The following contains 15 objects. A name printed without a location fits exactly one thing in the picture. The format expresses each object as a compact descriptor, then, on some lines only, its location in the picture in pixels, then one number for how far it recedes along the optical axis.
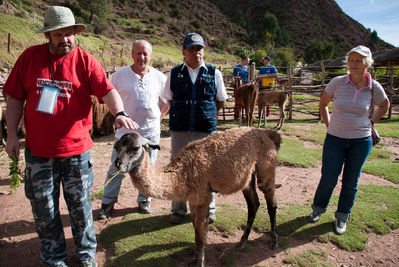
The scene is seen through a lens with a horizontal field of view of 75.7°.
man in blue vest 3.48
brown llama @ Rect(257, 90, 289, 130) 11.02
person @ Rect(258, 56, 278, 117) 11.34
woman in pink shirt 3.37
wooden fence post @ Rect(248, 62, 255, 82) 11.97
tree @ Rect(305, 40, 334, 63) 67.62
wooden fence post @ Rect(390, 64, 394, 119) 13.08
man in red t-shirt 2.35
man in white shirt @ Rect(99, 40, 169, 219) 3.67
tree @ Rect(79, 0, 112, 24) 49.47
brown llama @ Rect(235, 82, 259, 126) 9.84
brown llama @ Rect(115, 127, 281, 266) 2.61
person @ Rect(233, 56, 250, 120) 11.95
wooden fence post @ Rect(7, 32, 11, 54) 16.89
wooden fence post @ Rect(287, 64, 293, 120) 13.05
